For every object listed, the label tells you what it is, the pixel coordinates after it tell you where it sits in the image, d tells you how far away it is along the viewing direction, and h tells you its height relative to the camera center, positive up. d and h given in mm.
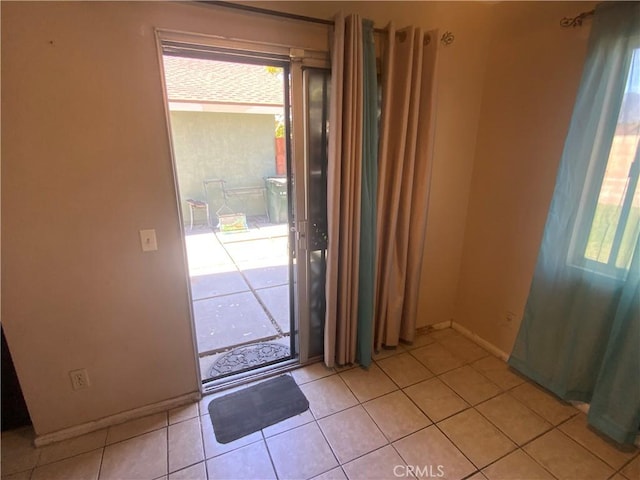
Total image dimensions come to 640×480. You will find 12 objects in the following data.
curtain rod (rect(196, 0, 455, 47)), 1402 +680
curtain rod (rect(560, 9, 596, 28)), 1552 +710
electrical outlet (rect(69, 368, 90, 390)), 1574 -1127
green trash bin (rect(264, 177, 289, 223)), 6591 -901
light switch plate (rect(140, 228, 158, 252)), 1533 -418
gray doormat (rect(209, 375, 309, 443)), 1686 -1446
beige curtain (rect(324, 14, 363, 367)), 1604 -187
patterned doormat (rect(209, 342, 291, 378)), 2168 -1459
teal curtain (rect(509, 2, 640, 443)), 1442 -431
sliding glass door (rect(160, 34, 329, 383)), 1723 -550
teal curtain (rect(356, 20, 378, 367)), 1689 -255
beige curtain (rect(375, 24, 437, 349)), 1786 -93
